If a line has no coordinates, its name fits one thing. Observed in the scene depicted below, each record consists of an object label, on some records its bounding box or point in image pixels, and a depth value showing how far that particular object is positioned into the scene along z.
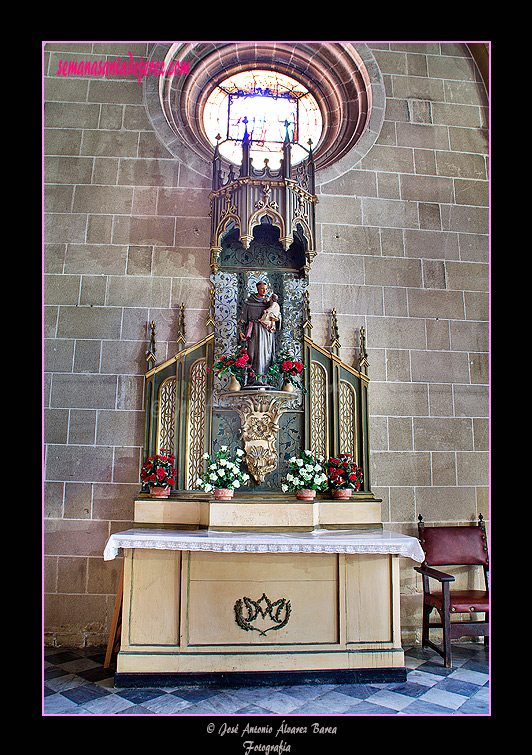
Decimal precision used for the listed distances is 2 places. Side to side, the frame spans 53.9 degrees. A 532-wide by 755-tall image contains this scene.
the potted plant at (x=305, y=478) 5.48
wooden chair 5.03
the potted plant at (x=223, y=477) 5.31
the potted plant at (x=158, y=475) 5.59
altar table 4.51
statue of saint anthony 5.89
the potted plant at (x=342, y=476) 5.73
